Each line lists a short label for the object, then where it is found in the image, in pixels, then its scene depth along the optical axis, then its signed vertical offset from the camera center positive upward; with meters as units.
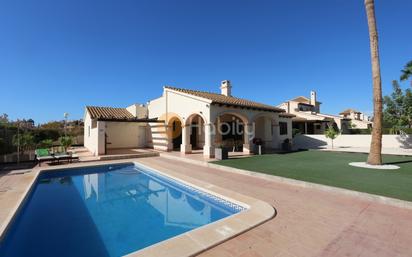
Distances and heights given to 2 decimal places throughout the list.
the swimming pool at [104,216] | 4.46 -2.58
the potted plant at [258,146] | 17.31 -1.19
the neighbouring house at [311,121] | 32.56 +1.95
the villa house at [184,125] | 16.39 +0.96
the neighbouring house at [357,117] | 39.48 +3.83
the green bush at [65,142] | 16.28 -0.56
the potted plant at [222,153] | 14.31 -1.47
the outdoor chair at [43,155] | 13.31 -1.40
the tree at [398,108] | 19.42 +2.44
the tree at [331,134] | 22.09 -0.23
